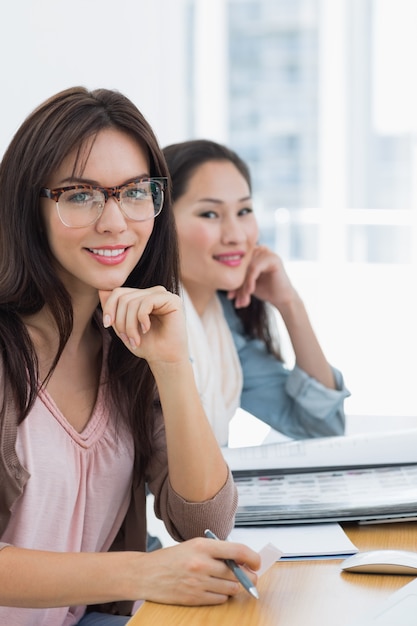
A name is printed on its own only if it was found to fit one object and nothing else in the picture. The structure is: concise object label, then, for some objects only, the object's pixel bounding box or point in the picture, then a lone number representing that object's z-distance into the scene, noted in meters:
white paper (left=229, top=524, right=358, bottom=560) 1.41
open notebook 1.50
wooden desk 1.28
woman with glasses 1.47
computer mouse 1.34
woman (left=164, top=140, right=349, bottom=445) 2.05
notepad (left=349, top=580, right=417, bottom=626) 1.23
